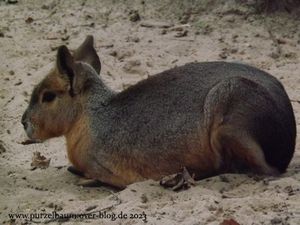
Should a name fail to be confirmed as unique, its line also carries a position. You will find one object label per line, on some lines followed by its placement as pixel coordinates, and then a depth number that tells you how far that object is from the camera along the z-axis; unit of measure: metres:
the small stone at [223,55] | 17.45
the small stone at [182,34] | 18.36
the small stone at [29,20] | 19.39
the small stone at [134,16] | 19.02
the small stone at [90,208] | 10.59
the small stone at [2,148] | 14.11
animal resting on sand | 11.56
